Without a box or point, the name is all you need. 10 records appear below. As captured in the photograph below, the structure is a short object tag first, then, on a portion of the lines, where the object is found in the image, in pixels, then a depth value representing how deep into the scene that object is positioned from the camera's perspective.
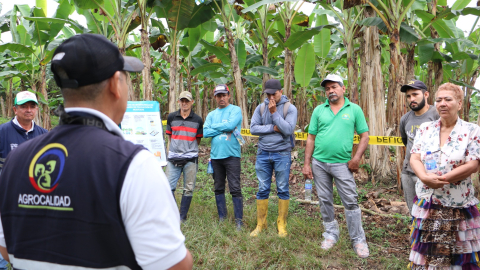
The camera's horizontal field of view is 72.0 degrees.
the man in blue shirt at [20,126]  3.26
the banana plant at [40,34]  7.02
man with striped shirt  4.72
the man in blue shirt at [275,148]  4.25
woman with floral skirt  2.69
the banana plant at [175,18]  5.87
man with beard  3.61
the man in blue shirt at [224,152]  4.52
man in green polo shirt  3.74
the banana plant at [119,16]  5.63
